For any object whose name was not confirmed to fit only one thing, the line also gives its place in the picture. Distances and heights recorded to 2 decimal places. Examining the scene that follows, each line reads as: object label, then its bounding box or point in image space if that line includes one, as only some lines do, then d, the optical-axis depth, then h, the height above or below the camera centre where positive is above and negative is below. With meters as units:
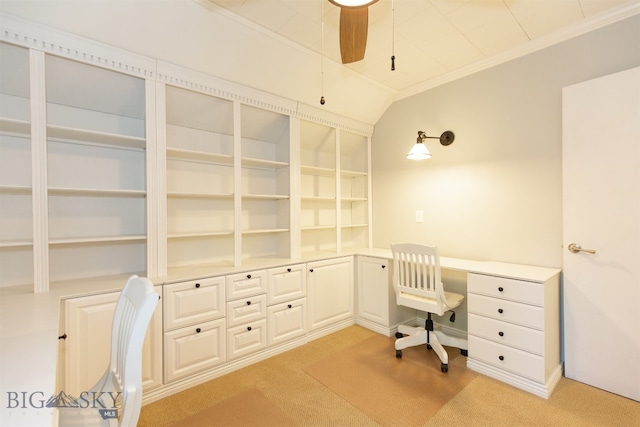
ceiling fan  1.39 +1.00
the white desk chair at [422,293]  2.33 -0.68
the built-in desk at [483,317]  1.14 -0.53
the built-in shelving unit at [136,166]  1.84 +0.41
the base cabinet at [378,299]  2.98 -0.92
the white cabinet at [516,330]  2.02 -0.89
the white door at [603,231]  1.96 -0.16
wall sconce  2.72 +0.68
